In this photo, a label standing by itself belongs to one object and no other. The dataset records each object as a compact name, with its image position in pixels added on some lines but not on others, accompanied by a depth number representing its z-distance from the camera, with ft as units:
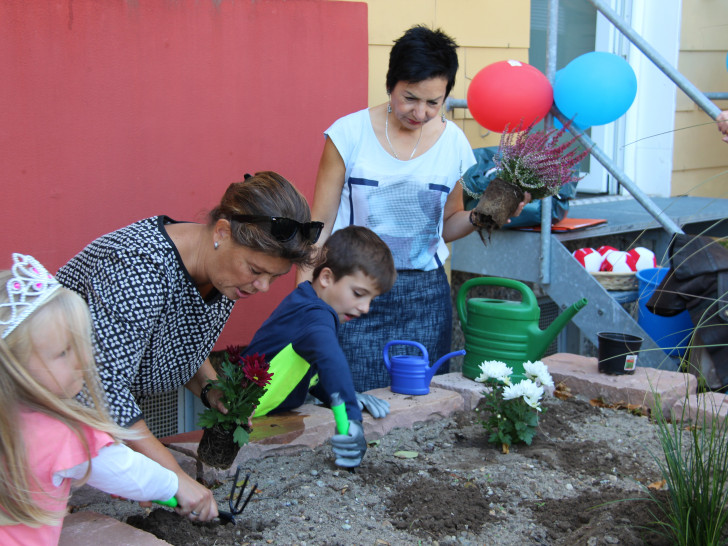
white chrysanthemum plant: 9.19
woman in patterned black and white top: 6.57
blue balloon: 12.26
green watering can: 10.82
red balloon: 12.06
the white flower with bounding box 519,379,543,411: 9.13
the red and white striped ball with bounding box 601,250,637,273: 14.53
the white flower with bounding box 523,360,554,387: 9.65
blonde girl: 5.14
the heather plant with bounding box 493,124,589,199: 10.64
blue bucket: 13.21
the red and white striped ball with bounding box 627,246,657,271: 14.85
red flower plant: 7.25
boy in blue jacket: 8.16
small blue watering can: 10.50
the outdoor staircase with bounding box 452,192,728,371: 12.84
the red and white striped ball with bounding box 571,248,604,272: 14.79
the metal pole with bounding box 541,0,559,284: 12.97
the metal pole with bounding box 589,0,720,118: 12.30
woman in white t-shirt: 10.34
